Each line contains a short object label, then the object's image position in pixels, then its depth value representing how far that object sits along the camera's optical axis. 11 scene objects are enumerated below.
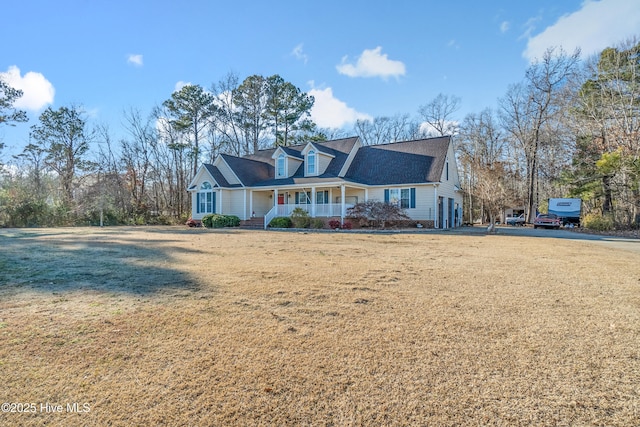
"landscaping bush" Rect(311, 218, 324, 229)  20.61
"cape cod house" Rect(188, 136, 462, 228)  21.12
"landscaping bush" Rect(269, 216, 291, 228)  21.03
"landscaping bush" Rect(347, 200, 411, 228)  19.23
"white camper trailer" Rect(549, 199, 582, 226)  26.30
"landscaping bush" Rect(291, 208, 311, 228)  20.77
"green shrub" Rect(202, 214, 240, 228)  23.36
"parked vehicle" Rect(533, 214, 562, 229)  25.16
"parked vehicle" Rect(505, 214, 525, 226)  34.01
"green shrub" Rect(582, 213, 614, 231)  20.06
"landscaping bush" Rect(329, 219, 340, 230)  20.00
